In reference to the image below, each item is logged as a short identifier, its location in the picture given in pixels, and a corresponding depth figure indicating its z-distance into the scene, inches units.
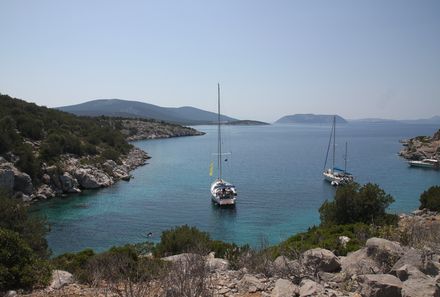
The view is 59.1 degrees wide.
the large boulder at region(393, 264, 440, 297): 309.7
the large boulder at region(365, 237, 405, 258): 436.8
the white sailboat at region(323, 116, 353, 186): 2191.2
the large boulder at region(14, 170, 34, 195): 1765.5
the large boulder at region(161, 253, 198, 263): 351.7
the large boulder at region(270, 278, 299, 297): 335.9
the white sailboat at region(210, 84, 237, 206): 1689.2
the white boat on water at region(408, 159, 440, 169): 2983.5
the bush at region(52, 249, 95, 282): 455.7
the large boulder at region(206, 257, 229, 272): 495.6
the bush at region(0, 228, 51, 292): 417.4
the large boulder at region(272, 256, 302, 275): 415.2
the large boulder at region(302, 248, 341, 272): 458.9
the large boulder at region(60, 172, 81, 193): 2006.5
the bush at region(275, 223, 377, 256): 617.3
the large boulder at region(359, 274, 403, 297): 315.0
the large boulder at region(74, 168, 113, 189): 2112.5
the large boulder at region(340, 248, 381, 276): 417.5
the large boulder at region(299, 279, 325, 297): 327.0
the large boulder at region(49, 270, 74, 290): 423.5
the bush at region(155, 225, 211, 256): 772.6
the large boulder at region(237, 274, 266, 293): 389.1
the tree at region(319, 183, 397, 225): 1072.8
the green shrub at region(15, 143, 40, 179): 1887.3
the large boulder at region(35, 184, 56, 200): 1833.2
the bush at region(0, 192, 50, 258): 780.6
